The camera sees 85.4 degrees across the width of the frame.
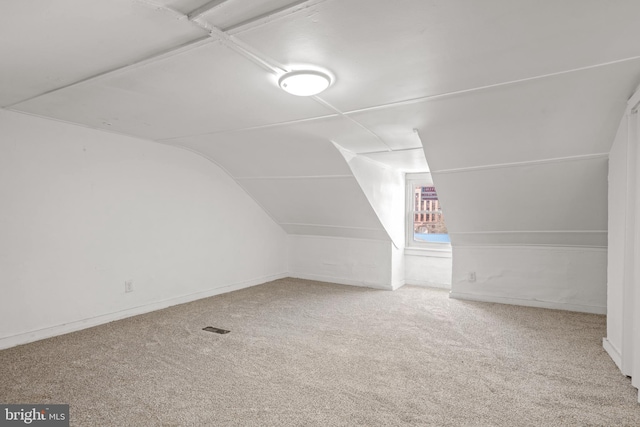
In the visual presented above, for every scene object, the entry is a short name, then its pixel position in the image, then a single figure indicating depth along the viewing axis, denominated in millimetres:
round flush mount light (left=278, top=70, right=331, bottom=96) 2109
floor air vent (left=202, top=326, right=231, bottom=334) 3403
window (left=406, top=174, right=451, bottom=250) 5652
